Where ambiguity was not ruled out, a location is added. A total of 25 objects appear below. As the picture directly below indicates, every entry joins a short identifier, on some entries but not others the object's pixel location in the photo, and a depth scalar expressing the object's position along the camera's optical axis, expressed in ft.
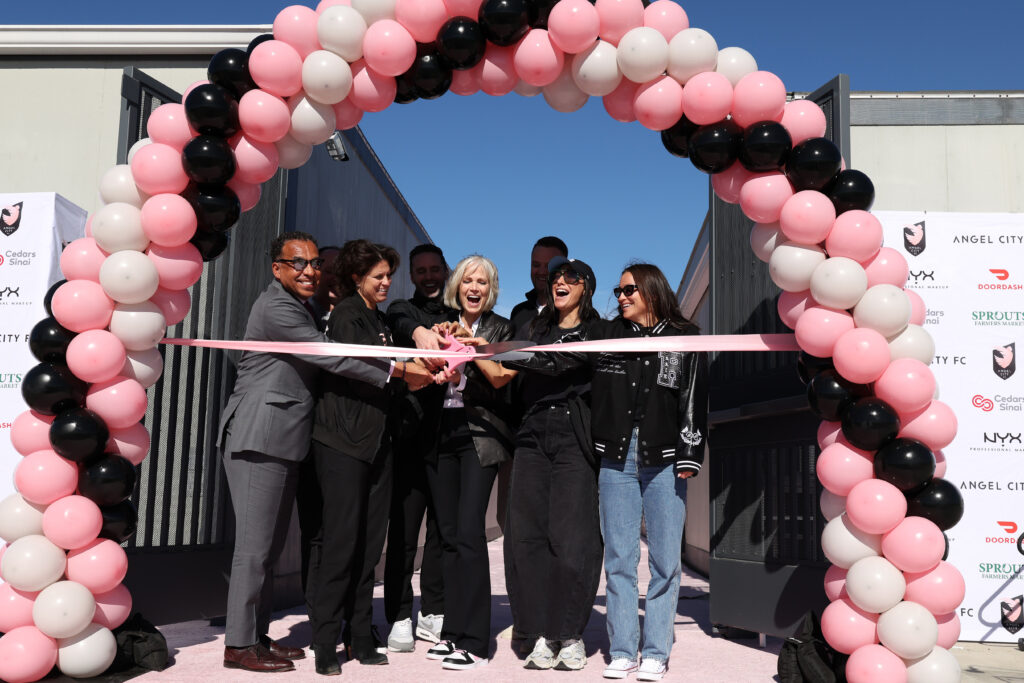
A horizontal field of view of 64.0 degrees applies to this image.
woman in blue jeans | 12.63
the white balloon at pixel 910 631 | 10.51
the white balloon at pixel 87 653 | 11.42
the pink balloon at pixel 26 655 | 11.06
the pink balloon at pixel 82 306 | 12.06
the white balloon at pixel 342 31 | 12.40
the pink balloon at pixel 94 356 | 11.88
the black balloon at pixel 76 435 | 11.62
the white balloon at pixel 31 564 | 11.37
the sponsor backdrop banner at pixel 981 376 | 16.55
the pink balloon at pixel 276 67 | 12.27
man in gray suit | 12.56
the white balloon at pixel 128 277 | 12.07
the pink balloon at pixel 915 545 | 10.68
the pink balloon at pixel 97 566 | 11.63
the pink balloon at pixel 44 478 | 11.62
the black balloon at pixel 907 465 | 10.93
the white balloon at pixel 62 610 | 11.25
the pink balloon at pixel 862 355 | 11.22
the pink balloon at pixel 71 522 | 11.55
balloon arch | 11.09
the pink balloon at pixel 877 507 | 10.81
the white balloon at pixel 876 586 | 10.71
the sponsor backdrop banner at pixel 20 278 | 17.52
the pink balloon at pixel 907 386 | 11.13
